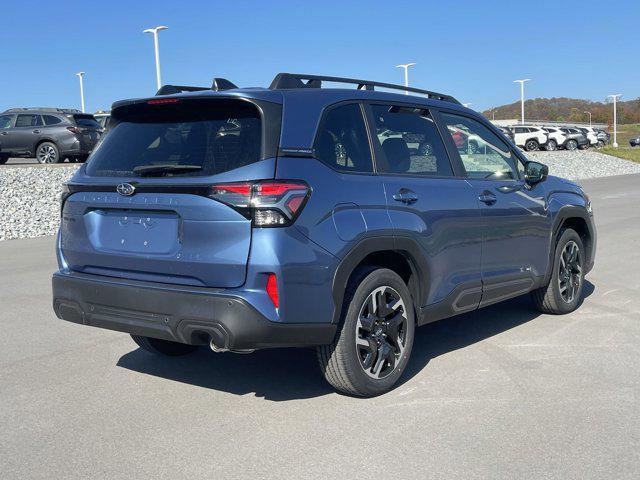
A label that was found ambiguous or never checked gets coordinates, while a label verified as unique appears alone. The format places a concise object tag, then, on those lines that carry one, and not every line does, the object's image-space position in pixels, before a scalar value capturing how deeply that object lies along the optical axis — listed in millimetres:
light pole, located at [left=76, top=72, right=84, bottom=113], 58062
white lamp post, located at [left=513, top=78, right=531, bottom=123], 82025
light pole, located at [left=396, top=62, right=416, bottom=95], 60281
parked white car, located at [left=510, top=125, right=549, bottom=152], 51531
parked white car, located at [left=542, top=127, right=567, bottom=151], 51906
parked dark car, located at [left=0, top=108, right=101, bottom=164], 23875
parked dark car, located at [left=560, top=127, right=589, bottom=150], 52281
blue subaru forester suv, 4125
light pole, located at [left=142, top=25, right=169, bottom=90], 37938
